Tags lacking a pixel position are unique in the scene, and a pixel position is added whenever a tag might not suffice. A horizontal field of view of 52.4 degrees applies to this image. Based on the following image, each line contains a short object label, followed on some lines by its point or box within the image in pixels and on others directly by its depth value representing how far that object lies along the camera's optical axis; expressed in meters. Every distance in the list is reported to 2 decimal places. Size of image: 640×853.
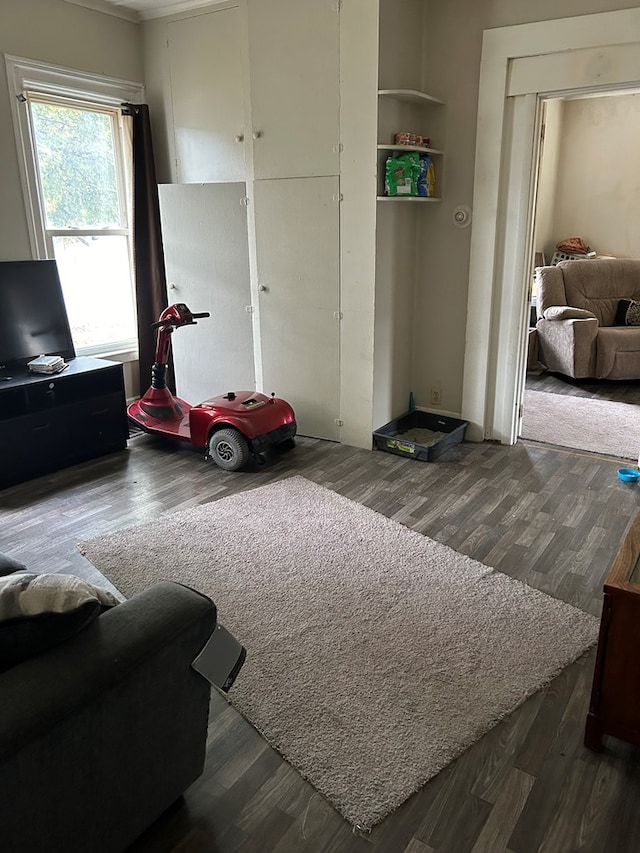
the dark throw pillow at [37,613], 1.28
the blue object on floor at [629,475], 3.70
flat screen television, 3.93
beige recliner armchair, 5.64
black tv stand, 3.70
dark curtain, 4.69
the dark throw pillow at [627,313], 5.95
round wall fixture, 4.12
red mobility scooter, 3.92
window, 4.18
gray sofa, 1.22
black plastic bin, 4.10
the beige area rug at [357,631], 1.92
